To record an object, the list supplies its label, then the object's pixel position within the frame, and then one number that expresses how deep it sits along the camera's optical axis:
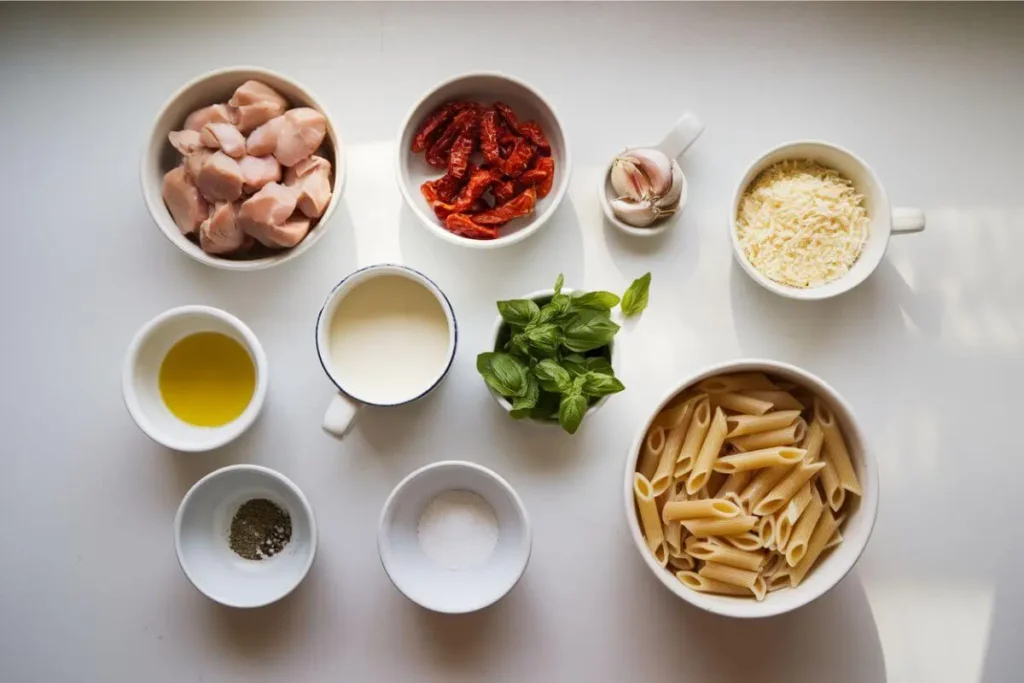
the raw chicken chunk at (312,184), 1.36
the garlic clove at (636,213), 1.41
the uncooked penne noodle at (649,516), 1.31
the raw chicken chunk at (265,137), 1.37
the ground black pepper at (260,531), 1.46
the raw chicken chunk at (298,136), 1.37
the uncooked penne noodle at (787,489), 1.31
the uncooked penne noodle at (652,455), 1.35
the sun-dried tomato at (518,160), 1.41
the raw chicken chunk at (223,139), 1.36
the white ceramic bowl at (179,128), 1.38
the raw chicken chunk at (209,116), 1.39
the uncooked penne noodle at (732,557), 1.31
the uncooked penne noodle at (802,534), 1.31
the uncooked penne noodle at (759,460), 1.30
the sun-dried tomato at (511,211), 1.40
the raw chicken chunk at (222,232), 1.35
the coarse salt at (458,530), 1.44
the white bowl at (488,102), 1.40
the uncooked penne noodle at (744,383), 1.37
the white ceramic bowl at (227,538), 1.39
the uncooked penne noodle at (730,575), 1.31
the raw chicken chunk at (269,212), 1.32
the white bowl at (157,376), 1.38
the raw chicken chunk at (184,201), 1.37
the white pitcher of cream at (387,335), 1.40
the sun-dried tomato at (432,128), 1.43
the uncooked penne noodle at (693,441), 1.34
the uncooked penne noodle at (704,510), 1.31
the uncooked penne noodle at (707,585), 1.33
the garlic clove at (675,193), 1.40
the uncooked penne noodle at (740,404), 1.34
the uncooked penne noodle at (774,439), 1.32
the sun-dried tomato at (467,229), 1.40
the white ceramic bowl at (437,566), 1.36
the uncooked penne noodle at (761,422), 1.33
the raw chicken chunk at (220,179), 1.33
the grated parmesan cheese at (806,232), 1.40
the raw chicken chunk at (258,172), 1.36
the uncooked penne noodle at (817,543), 1.33
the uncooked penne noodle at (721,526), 1.30
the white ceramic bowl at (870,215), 1.40
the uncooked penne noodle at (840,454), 1.33
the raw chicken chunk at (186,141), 1.38
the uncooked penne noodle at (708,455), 1.33
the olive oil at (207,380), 1.44
